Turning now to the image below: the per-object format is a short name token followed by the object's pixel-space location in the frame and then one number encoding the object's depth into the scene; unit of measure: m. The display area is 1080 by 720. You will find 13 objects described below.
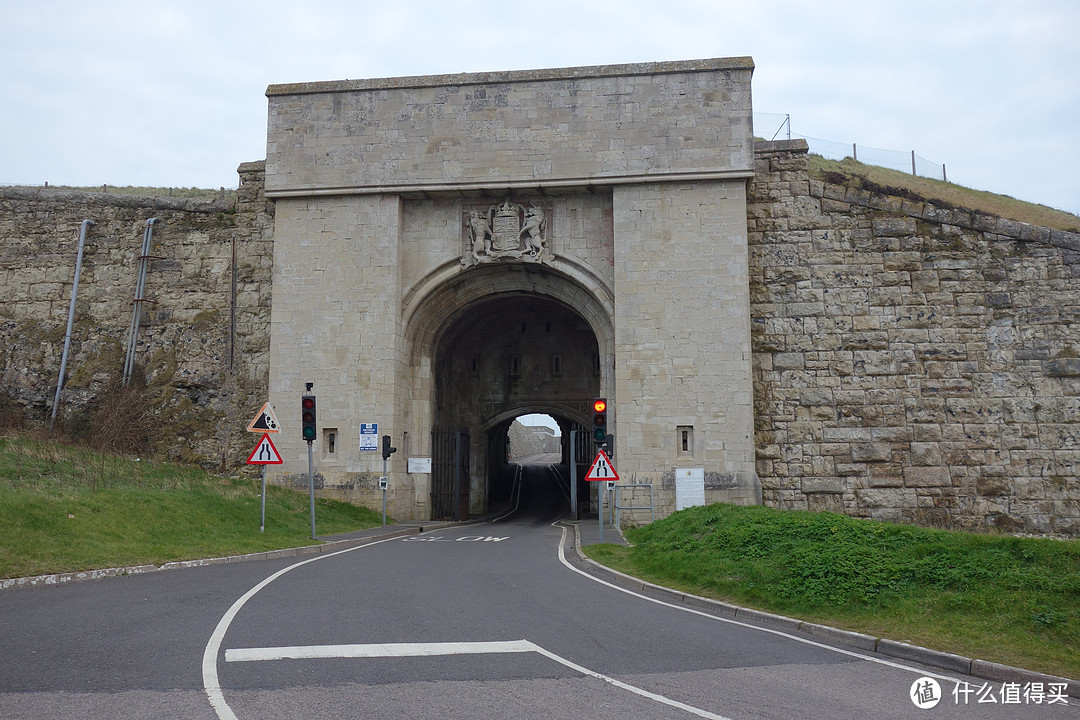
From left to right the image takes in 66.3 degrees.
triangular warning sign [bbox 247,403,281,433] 14.44
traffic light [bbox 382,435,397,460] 19.91
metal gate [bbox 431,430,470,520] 24.00
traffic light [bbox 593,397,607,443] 15.69
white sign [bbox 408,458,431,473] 22.06
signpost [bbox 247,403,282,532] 14.48
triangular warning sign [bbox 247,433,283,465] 14.54
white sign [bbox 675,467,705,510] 19.45
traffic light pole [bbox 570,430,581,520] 23.12
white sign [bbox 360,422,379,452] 20.67
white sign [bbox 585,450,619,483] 14.97
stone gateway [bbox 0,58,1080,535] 19.70
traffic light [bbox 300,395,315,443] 15.91
